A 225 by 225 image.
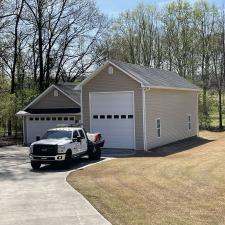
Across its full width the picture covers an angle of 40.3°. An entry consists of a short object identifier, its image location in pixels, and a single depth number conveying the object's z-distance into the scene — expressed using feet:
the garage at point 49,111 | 70.23
